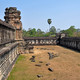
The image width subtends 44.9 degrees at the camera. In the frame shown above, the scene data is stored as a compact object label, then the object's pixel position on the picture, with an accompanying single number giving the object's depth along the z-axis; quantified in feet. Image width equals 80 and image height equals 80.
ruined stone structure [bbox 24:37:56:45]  124.98
